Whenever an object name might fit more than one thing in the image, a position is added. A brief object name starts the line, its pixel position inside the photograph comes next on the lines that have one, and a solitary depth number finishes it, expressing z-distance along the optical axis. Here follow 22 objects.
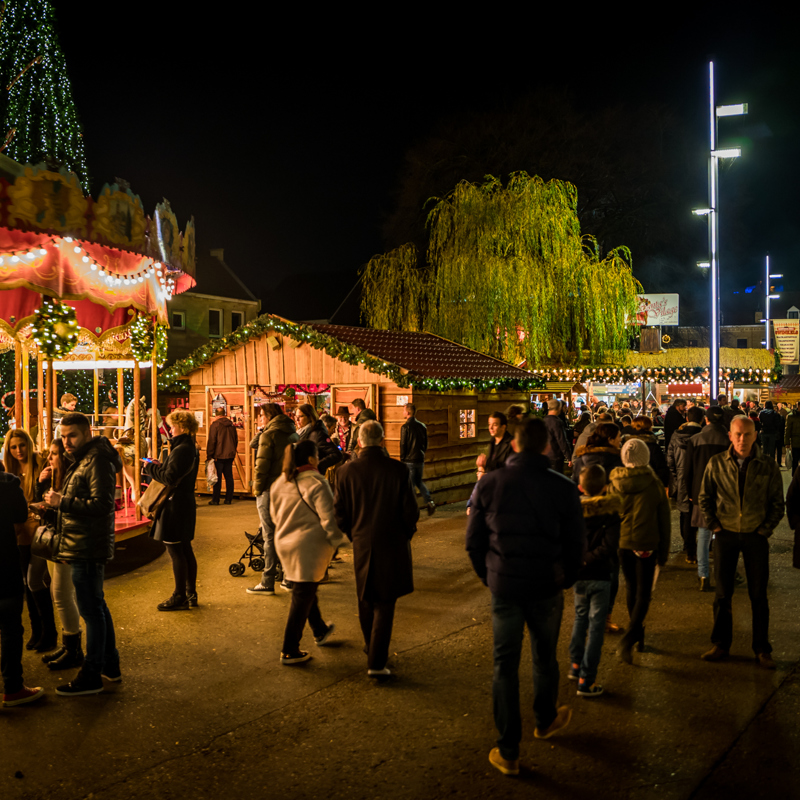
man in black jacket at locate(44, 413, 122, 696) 4.90
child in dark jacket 4.74
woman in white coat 5.29
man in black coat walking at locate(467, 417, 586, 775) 3.79
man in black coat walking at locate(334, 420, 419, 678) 5.03
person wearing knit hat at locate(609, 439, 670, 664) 5.35
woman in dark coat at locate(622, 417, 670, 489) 8.13
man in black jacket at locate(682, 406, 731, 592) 7.36
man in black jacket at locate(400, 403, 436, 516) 11.52
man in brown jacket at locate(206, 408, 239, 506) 13.34
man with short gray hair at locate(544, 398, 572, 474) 11.51
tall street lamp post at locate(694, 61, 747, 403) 15.23
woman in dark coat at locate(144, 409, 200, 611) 6.86
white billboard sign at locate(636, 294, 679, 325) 38.00
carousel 8.05
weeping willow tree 22.27
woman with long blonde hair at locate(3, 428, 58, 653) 5.73
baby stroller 8.23
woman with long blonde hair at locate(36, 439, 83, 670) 5.25
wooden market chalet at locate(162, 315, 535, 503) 13.23
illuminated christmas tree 15.11
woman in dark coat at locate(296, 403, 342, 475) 8.28
